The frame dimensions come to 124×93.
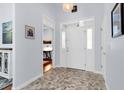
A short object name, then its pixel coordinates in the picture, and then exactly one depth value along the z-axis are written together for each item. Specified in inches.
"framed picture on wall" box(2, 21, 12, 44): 106.6
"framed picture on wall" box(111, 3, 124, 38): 36.2
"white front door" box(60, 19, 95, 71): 131.1
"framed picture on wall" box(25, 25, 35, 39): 87.1
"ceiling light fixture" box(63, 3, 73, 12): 76.5
